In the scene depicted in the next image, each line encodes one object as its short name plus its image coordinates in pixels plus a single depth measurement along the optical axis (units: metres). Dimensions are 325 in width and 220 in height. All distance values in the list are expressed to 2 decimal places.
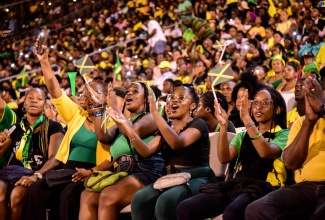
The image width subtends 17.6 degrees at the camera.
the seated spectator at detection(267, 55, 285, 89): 15.12
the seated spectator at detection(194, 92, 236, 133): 9.44
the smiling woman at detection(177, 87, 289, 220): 7.40
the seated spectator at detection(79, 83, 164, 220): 8.46
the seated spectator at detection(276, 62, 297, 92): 13.69
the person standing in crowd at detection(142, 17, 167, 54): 22.31
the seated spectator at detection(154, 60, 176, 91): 18.39
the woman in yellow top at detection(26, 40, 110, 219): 9.17
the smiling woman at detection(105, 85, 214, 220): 8.03
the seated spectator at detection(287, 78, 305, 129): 10.45
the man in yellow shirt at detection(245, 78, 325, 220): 6.68
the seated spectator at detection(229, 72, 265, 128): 9.53
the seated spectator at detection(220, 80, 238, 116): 11.13
